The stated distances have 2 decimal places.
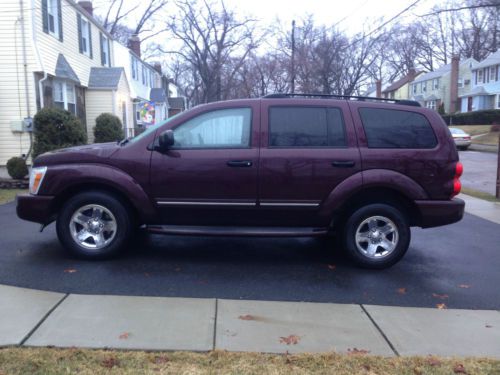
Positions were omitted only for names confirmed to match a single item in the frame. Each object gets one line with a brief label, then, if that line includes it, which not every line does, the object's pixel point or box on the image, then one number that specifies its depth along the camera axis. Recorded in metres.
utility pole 26.05
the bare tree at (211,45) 32.81
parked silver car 29.56
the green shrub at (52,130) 13.32
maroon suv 5.32
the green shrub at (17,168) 11.62
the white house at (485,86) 46.03
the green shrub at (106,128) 19.06
